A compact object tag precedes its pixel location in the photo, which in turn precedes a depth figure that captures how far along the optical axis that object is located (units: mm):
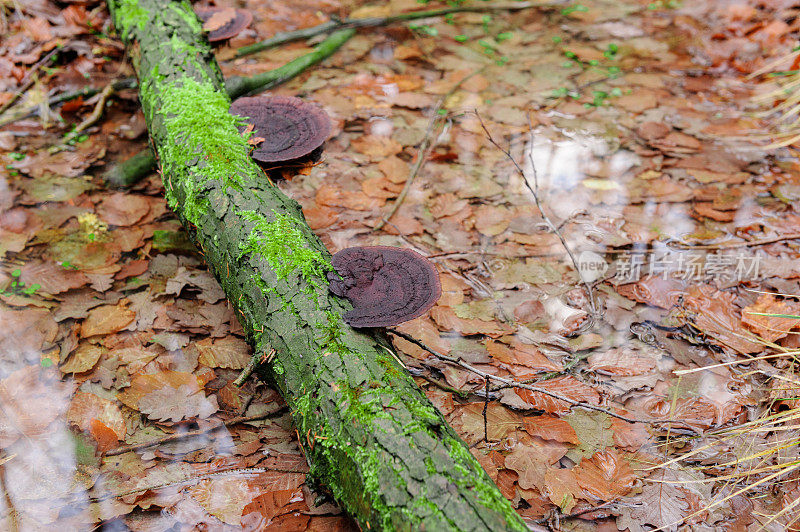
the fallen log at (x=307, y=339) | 1603
